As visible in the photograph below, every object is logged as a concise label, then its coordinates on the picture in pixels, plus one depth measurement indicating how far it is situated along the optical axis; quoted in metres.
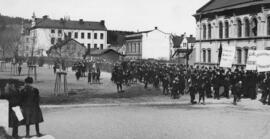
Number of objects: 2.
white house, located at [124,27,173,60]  84.12
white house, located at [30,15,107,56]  105.16
